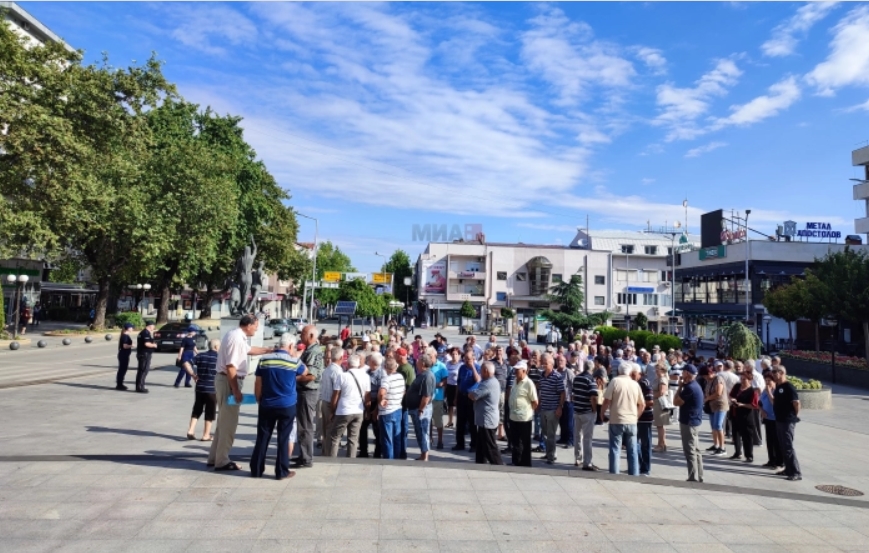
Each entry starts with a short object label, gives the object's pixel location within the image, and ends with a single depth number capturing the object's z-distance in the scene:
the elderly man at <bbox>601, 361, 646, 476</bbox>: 7.90
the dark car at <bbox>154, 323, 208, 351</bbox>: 26.30
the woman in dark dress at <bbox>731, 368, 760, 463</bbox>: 9.89
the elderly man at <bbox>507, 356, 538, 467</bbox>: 8.30
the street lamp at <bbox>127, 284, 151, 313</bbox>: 65.89
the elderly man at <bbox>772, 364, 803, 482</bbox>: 8.57
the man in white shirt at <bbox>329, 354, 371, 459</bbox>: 7.91
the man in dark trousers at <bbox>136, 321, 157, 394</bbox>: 13.81
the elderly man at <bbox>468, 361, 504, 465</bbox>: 8.27
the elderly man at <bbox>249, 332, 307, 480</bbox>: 6.43
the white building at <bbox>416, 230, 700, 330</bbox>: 65.81
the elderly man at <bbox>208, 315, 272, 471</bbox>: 6.86
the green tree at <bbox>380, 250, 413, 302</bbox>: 99.88
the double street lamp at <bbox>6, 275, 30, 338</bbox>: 28.25
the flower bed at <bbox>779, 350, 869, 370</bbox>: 23.21
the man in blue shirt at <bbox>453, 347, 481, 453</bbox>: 9.81
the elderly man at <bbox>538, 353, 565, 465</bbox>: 9.06
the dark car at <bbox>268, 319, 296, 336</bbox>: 33.07
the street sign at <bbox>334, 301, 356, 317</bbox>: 29.95
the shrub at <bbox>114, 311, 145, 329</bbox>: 38.59
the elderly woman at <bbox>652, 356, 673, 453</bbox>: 10.49
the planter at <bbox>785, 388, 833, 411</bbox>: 16.66
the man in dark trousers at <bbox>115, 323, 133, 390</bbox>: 14.09
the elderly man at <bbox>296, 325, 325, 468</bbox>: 7.27
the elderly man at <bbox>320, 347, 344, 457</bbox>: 8.07
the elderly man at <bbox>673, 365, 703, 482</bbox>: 8.08
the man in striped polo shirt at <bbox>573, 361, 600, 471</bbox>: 8.39
